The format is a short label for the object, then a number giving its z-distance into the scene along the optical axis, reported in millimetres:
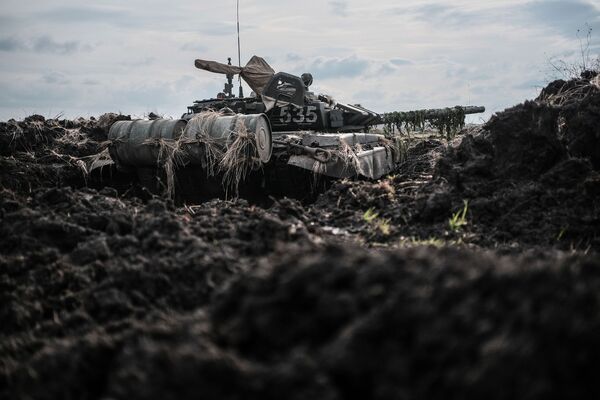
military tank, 9938
